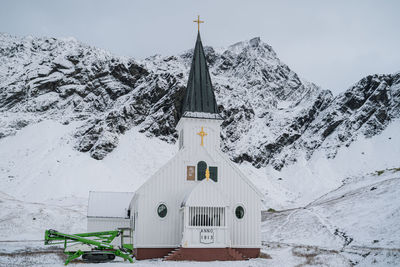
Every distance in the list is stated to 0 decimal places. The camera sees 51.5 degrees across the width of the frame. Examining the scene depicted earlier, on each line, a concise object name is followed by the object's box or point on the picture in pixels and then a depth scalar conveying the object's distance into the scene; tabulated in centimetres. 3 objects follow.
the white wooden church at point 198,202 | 2325
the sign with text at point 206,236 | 2308
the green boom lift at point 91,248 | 2070
